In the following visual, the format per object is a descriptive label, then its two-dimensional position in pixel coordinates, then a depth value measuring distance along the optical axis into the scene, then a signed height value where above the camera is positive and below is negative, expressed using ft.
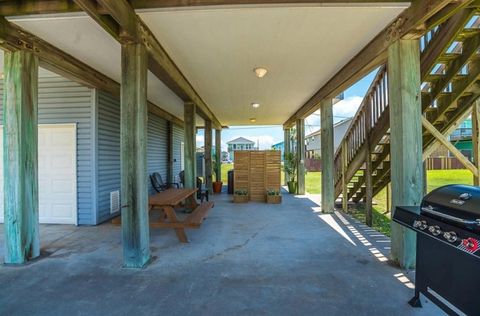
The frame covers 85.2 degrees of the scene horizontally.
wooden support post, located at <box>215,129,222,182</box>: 35.24 +0.71
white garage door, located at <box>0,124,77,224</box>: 16.39 -0.80
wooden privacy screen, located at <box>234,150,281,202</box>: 24.93 -1.29
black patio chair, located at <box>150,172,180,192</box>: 23.34 -2.11
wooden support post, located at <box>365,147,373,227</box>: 16.19 -1.86
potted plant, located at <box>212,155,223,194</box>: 31.83 -3.17
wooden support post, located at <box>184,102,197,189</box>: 20.02 +1.17
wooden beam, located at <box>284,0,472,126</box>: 7.92 +4.45
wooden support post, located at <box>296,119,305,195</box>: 28.68 +0.25
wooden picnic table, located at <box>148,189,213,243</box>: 12.10 -2.89
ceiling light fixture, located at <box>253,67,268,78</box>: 14.10 +4.78
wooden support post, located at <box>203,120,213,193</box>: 28.40 +0.55
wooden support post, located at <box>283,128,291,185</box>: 38.63 +2.65
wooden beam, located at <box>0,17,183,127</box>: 9.63 +4.62
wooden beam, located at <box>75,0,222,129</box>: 7.88 +4.47
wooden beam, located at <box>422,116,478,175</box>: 12.06 +0.48
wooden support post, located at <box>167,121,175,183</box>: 31.65 +1.02
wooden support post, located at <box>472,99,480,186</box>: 13.33 +1.06
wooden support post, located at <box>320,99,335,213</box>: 18.75 +0.37
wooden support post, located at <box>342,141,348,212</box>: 20.07 -1.93
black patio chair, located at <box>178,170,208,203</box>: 23.30 -3.01
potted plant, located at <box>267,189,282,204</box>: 23.82 -3.54
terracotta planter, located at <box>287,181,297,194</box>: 30.04 -3.31
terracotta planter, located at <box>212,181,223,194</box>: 31.81 -3.44
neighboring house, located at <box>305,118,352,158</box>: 69.17 +6.22
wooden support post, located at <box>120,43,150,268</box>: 9.64 +0.25
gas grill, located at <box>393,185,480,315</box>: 5.12 -2.06
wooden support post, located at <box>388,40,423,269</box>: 9.40 +0.81
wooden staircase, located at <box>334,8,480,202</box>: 10.28 +3.11
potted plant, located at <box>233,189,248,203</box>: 24.56 -3.51
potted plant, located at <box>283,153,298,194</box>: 30.17 -1.13
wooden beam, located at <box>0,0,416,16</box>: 8.28 +5.03
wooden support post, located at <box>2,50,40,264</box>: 10.22 +0.34
